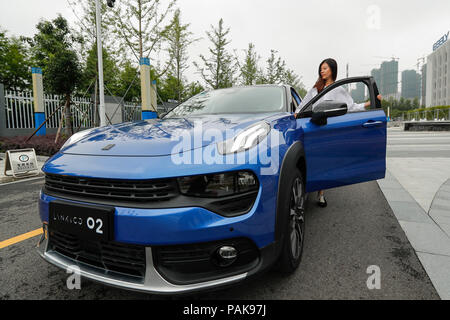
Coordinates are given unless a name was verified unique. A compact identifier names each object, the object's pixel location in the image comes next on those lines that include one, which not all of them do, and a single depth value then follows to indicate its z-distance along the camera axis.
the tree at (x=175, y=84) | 17.91
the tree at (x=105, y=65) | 14.69
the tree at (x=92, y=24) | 13.69
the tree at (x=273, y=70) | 21.56
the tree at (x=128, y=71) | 15.10
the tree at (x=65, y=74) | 9.86
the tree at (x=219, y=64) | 16.66
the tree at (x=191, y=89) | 20.27
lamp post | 9.55
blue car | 1.40
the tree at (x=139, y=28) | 13.07
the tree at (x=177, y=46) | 14.93
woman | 3.15
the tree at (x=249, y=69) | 19.21
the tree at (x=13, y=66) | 24.41
